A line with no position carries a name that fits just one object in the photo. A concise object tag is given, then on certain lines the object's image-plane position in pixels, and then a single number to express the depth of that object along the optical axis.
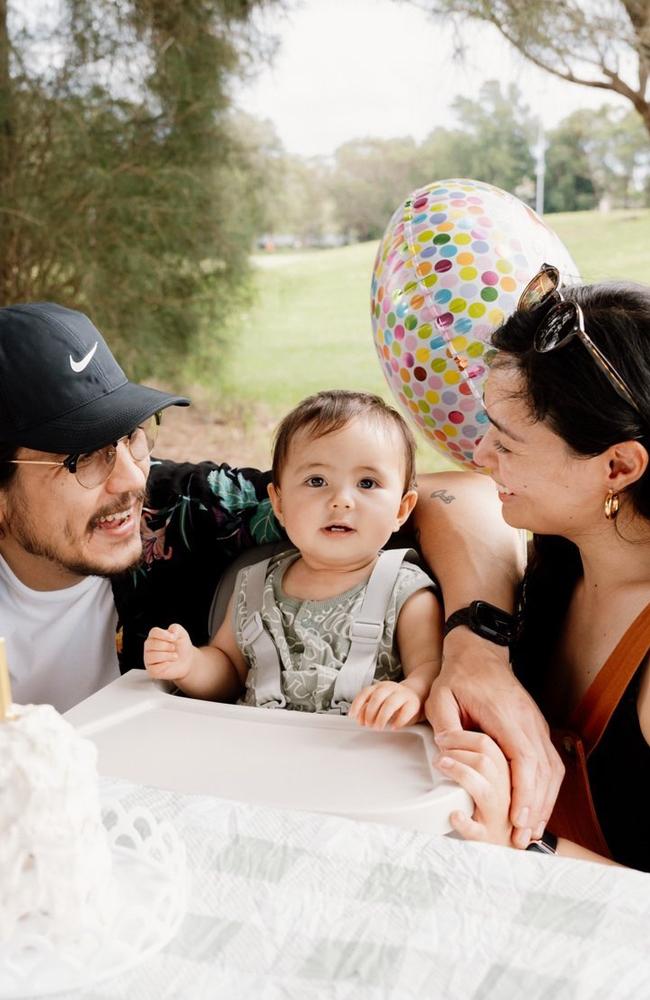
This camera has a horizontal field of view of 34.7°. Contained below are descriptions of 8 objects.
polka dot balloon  1.71
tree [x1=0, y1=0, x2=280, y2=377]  4.20
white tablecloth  0.75
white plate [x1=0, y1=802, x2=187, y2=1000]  0.74
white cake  0.72
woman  1.30
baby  1.53
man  1.61
